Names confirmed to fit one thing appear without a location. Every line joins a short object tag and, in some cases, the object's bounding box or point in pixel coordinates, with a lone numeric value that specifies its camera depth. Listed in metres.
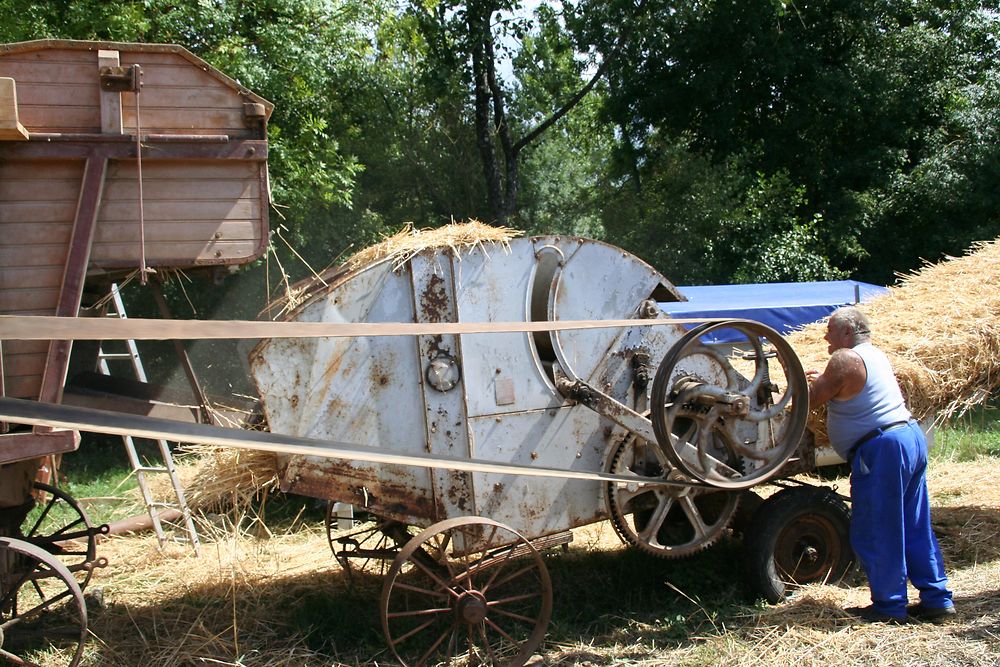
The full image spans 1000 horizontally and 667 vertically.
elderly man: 5.02
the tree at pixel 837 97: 17.12
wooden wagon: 4.38
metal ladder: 6.46
